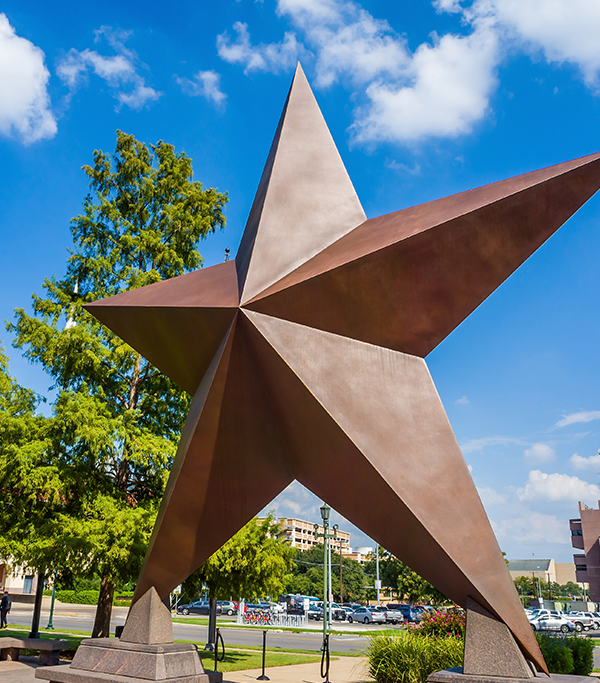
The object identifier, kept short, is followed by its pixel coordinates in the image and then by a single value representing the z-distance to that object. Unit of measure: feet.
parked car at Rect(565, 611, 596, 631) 140.57
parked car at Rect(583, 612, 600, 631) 143.02
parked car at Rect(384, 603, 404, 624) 139.03
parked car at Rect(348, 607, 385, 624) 138.82
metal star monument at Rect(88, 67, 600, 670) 20.65
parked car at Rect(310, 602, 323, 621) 148.87
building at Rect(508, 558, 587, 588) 463.42
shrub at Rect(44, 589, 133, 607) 168.96
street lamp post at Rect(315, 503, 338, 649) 59.94
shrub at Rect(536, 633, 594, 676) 38.27
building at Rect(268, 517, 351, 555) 463.42
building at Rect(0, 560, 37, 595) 177.05
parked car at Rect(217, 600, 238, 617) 155.43
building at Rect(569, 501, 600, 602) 172.75
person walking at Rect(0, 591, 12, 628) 75.41
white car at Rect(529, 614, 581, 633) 117.70
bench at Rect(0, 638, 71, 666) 42.60
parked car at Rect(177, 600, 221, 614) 162.91
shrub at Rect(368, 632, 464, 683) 34.78
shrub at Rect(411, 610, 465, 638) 45.80
